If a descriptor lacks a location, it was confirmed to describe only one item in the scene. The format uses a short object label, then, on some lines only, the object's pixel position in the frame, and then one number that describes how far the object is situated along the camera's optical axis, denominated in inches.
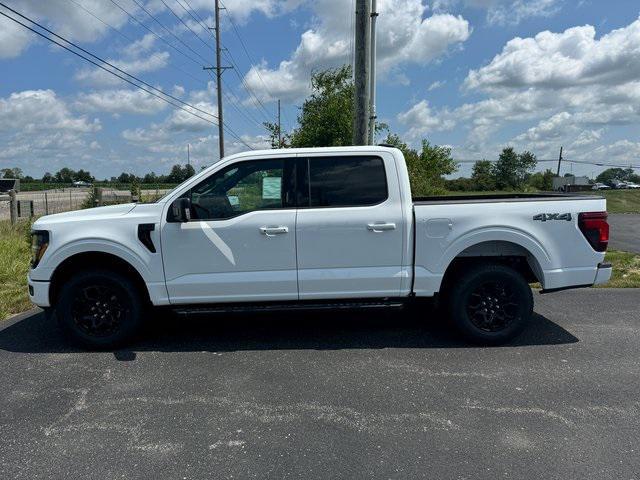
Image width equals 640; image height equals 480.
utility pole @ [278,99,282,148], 1017.7
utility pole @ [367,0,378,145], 425.6
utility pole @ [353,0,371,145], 335.6
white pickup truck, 175.5
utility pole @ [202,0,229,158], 1089.8
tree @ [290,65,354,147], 695.1
